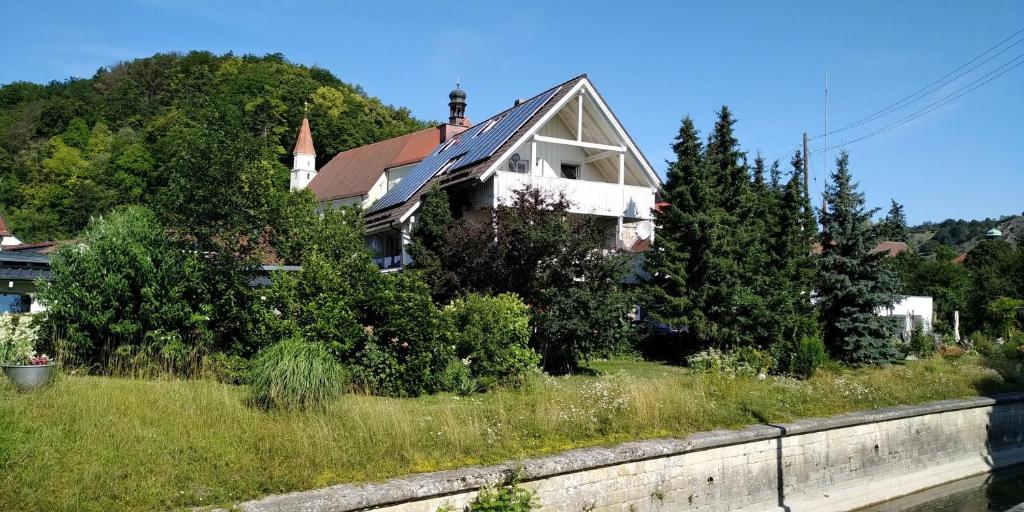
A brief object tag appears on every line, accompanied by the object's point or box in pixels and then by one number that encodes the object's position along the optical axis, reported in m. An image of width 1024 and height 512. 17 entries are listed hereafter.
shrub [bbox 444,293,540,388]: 12.88
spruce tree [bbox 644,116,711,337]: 20.25
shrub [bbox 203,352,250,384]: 10.90
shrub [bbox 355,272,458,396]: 11.38
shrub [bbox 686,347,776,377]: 13.90
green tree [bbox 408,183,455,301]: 19.25
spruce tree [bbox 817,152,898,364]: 21.61
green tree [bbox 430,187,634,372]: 15.09
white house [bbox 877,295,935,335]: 30.99
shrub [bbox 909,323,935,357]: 24.55
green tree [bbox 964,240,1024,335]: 34.56
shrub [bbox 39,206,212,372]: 10.99
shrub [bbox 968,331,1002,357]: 24.25
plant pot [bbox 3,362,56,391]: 7.99
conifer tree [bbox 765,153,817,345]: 19.83
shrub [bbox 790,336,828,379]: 18.48
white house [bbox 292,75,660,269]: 23.41
